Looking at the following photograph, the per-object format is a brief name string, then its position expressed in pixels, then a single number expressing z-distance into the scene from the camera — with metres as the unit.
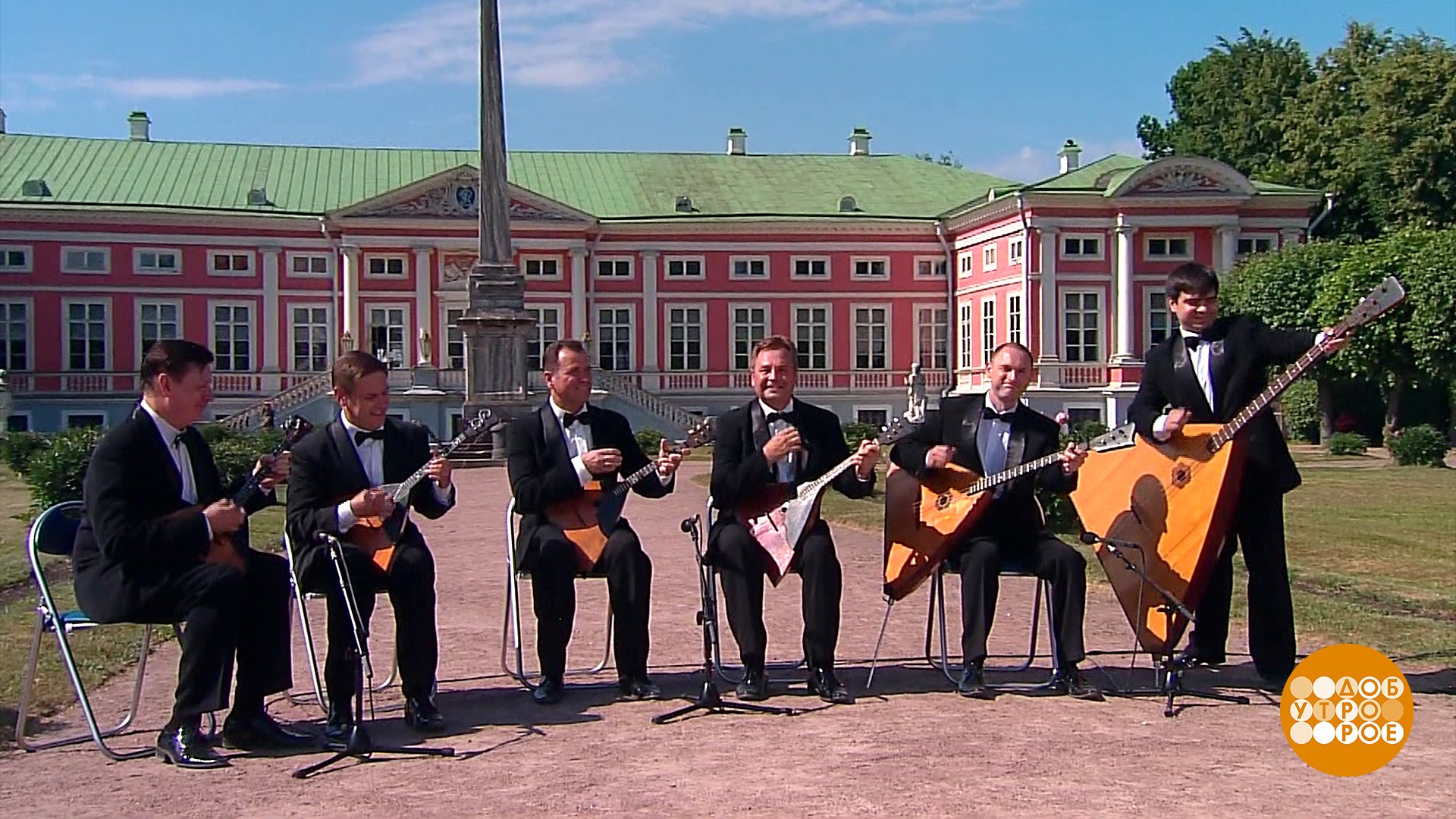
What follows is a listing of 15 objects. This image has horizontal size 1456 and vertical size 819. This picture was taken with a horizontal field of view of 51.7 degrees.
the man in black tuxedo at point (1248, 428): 6.91
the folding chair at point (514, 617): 7.28
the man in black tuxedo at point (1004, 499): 6.88
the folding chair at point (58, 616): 5.96
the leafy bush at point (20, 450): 25.48
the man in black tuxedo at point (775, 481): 6.86
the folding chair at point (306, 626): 6.51
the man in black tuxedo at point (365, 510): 6.33
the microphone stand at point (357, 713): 5.82
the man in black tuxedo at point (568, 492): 6.91
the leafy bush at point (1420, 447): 26.39
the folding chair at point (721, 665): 7.02
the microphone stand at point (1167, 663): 6.67
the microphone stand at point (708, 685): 6.52
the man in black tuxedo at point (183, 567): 5.87
